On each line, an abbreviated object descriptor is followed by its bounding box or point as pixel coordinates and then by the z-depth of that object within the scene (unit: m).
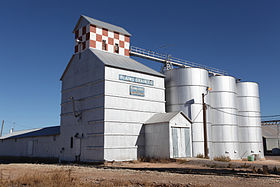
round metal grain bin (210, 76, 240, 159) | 28.30
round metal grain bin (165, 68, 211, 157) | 26.16
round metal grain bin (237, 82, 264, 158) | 31.86
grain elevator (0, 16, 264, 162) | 22.08
